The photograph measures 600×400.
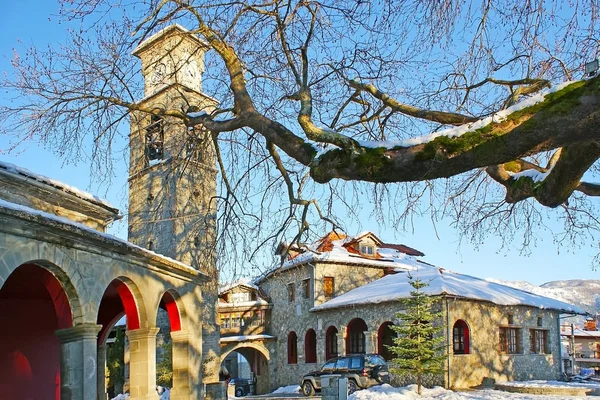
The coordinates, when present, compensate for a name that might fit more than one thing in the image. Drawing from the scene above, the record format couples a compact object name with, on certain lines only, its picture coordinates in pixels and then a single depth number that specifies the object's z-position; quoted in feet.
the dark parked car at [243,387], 115.85
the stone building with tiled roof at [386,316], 77.66
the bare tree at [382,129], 16.28
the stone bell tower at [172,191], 31.63
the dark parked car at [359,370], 63.16
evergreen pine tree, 61.16
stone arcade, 26.66
